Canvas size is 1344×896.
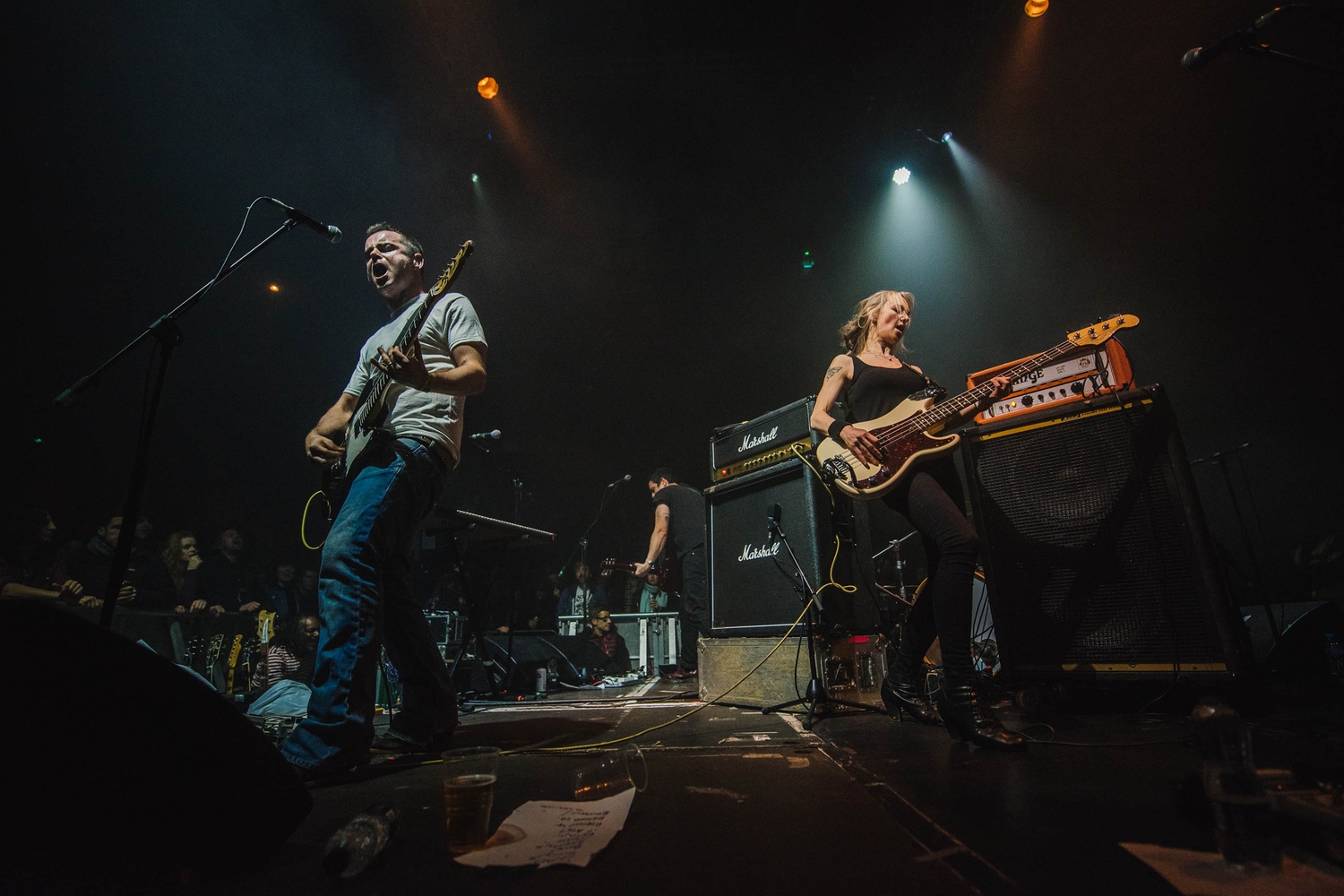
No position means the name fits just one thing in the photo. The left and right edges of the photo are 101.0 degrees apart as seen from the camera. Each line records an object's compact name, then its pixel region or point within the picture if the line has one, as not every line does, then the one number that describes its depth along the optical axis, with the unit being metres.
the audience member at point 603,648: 6.86
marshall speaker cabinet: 3.53
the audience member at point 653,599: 9.15
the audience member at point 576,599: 9.38
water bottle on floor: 0.92
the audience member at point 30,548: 5.77
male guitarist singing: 1.77
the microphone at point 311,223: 2.65
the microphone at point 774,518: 3.40
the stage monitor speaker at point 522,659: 4.93
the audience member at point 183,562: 6.84
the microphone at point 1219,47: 2.31
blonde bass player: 2.08
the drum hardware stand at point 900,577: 4.83
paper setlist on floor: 0.96
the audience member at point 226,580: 7.13
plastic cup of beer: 1.04
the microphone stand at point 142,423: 2.13
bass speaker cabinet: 2.49
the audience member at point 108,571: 5.66
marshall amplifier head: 3.88
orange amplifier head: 2.90
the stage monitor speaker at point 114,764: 0.74
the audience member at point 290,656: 5.52
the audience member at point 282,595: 7.82
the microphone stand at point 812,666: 2.74
